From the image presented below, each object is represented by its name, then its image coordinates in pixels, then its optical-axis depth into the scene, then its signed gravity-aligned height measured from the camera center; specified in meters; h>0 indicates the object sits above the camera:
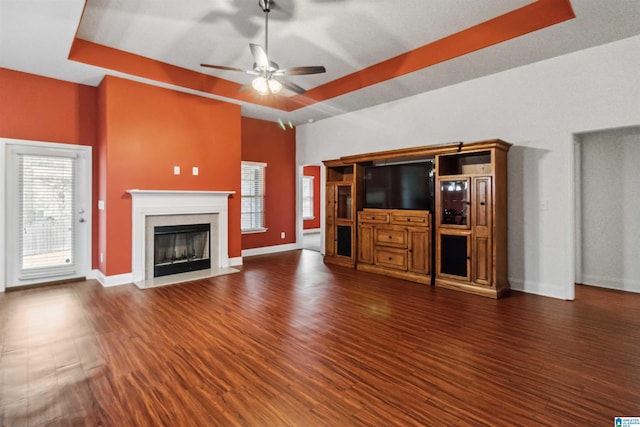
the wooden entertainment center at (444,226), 4.08 -0.20
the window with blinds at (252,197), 6.95 +0.38
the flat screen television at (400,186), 4.89 +0.45
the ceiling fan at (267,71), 3.21 +1.58
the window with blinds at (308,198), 10.92 +0.55
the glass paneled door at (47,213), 4.35 +0.02
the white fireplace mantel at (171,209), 4.75 +0.08
